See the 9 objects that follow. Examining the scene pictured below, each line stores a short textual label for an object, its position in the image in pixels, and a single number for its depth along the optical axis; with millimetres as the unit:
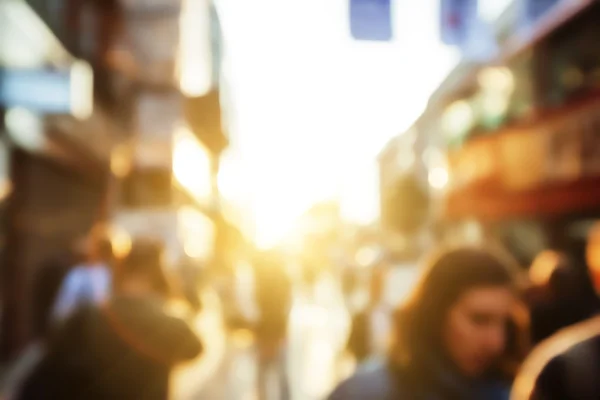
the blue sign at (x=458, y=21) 12367
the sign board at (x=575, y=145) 11055
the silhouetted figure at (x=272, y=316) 8523
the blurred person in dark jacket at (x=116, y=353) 3090
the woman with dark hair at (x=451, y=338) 2445
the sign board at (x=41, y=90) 8352
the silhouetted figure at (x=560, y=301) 4969
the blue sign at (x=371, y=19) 10414
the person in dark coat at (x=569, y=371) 1883
